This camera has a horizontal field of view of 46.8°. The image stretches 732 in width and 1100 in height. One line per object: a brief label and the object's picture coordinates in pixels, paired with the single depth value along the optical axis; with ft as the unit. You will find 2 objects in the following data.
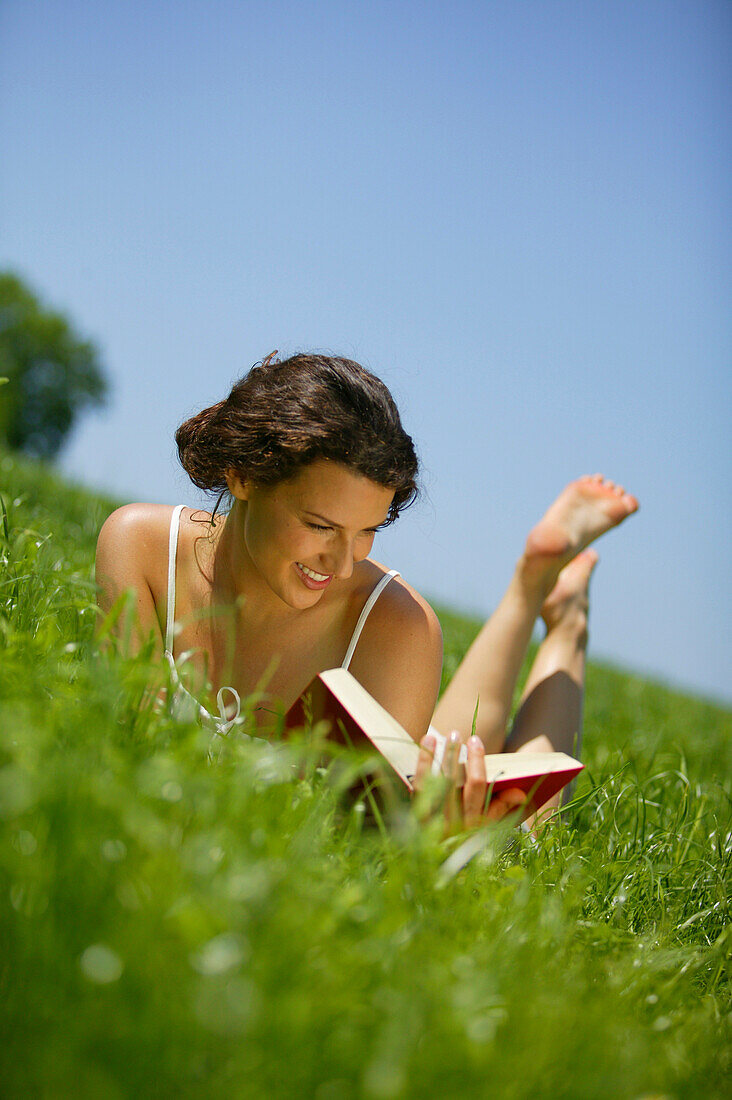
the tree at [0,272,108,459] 132.45
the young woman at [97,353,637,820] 9.23
